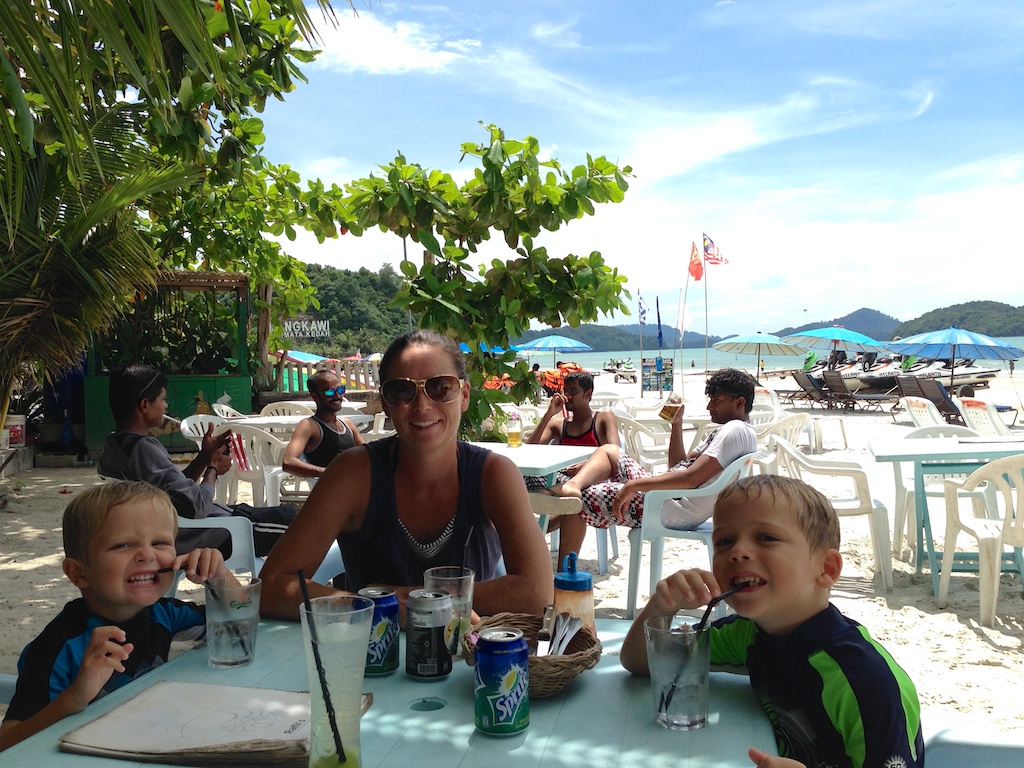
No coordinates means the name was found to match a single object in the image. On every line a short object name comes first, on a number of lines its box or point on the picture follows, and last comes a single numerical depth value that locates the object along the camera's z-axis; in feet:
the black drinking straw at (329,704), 3.46
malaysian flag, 75.05
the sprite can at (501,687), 3.91
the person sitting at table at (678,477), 13.70
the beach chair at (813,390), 59.82
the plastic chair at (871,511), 15.31
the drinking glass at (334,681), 3.47
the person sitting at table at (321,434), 16.90
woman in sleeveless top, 6.41
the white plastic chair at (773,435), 18.21
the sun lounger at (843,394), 58.59
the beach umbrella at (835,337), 68.49
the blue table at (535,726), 3.74
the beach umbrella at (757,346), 68.69
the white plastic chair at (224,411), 30.09
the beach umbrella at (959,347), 52.90
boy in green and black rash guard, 4.17
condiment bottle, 5.20
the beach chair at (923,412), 25.48
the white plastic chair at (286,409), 29.45
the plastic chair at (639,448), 23.91
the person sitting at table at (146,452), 11.31
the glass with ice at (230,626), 4.94
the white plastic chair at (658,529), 13.64
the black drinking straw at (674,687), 4.09
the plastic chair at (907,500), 17.97
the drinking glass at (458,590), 4.99
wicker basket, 4.24
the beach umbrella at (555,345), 77.94
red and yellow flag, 75.97
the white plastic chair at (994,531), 12.98
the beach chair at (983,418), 24.27
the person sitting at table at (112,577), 5.12
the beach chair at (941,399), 48.49
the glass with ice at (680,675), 4.08
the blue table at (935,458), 14.64
